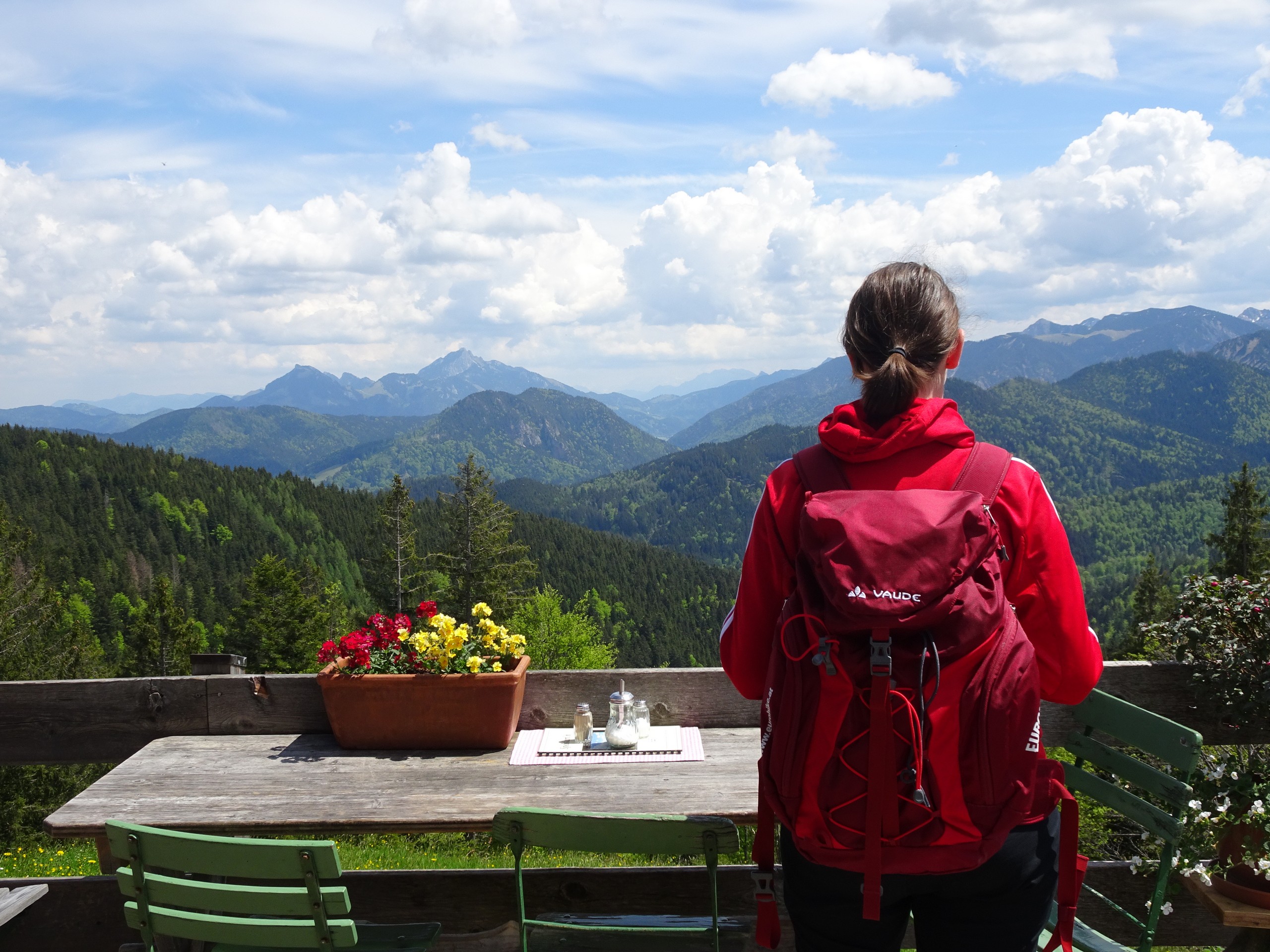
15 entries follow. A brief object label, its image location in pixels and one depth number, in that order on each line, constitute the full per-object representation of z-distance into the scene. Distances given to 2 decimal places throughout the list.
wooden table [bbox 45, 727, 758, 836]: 2.89
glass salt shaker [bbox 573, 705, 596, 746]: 3.49
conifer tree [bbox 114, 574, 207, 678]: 49.06
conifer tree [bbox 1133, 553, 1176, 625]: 42.66
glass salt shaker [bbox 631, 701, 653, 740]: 3.53
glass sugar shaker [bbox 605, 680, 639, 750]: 3.39
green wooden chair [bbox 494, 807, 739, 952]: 2.36
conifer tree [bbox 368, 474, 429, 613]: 47.53
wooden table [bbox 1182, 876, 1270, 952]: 2.67
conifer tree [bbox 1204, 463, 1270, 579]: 34.03
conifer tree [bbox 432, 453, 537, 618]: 44.31
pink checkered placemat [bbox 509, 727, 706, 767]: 3.31
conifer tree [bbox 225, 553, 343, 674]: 42.84
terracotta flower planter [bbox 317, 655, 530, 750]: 3.43
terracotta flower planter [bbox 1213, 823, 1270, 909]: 2.71
